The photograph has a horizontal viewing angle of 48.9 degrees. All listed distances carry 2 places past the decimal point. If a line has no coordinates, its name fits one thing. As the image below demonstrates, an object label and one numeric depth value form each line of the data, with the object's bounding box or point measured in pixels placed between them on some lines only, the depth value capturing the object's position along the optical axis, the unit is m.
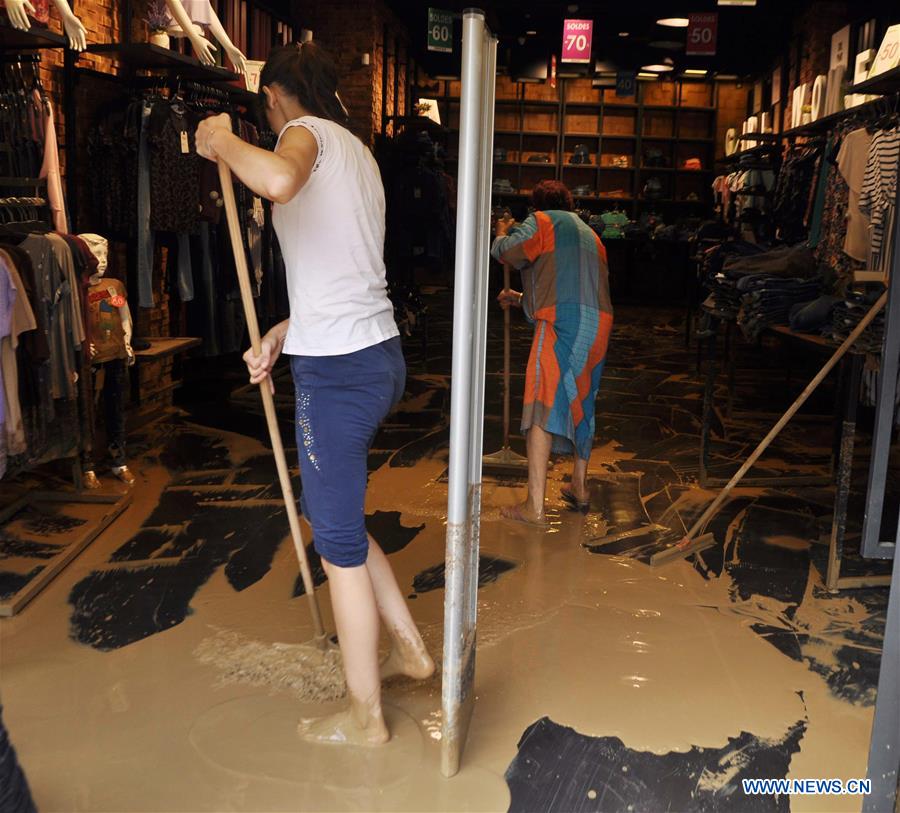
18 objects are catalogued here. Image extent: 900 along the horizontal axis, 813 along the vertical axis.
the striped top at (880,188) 5.36
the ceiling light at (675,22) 10.98
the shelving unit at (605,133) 15.45
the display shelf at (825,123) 6.30
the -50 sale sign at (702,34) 10.52
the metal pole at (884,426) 2.71
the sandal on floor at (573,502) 4.77
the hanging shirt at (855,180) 5.93
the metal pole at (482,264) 2.34
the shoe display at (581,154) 15.41
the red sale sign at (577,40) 10.64
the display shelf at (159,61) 5.22
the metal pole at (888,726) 1.97
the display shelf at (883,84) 5.35
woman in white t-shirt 2.38
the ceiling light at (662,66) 12.12
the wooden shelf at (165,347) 5.15
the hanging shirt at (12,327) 3.57
